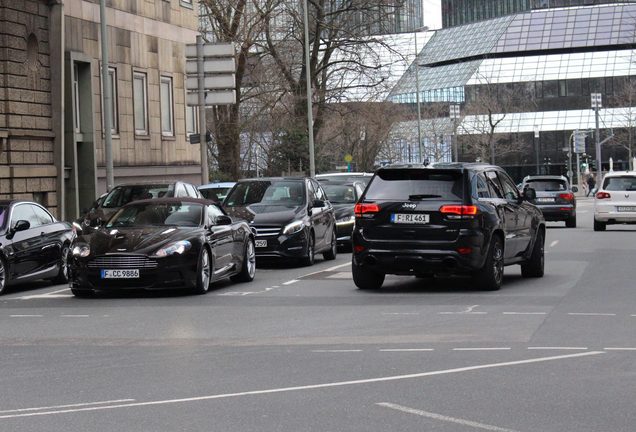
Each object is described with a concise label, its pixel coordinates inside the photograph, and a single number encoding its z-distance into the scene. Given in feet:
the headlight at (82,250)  58.59
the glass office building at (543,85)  364.99
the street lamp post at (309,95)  154.71
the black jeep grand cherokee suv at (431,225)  56.54
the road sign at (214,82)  109.40
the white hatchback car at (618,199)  120.37
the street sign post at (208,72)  109.20
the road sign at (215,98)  109.29
